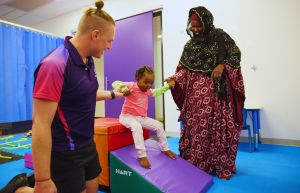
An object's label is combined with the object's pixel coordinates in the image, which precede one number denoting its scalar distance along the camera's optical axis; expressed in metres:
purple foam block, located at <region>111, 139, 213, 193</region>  1.60
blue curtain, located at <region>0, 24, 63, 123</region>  4.34
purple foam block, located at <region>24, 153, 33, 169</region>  2.47
